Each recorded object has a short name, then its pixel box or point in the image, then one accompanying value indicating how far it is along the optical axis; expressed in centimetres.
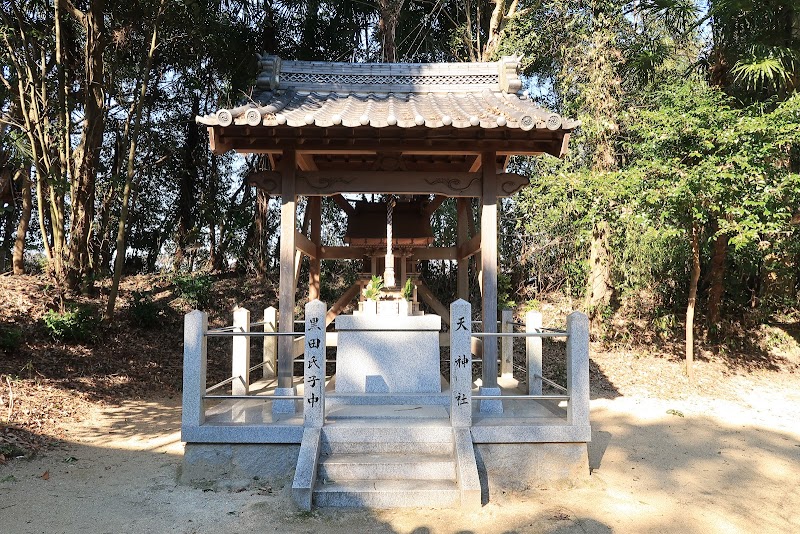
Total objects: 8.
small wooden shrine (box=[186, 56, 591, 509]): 426
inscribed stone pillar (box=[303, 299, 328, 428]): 426
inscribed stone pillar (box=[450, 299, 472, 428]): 429
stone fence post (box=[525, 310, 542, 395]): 580
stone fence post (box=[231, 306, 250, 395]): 575
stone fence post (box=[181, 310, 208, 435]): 427
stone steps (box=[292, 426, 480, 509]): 383
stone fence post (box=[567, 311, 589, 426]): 436
